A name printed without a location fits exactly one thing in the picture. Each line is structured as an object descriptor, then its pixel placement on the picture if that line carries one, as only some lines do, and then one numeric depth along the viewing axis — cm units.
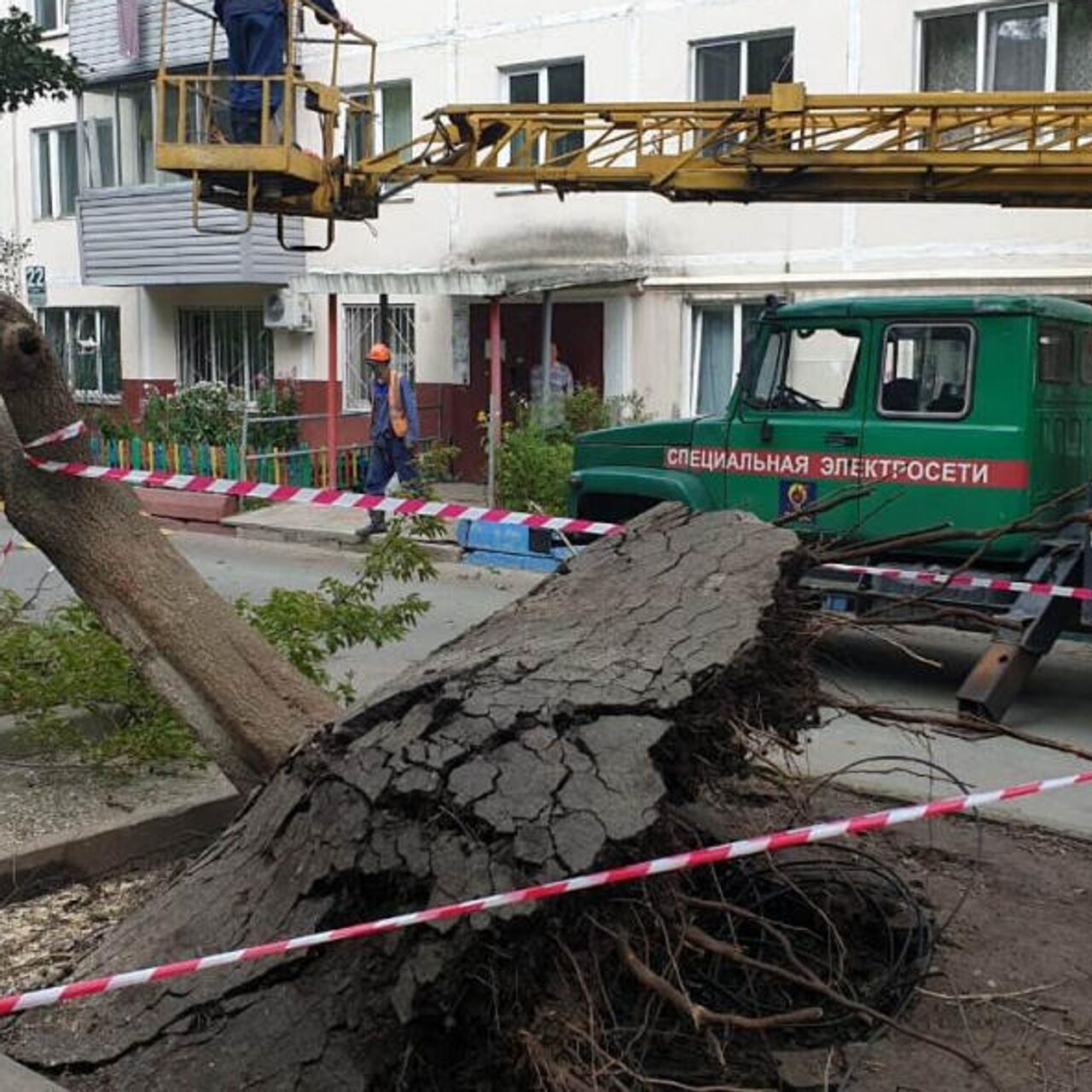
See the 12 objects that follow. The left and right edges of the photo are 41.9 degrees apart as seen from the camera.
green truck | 840
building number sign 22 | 2361
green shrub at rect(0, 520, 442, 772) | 588
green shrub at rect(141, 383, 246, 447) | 1859
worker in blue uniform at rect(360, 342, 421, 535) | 1502
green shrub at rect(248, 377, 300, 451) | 1825
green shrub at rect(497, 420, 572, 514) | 1463
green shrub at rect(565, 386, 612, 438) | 1608
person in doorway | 1606
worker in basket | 1030
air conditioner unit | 1947
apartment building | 1424
